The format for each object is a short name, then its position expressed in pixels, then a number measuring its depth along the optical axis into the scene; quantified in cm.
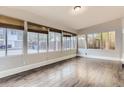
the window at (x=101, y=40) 528
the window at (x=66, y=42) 511
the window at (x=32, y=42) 323
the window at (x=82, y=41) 613
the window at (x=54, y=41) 415
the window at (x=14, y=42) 271
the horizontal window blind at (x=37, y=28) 319
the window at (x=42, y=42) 369
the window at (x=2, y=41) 254
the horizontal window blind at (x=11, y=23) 246
